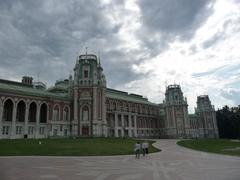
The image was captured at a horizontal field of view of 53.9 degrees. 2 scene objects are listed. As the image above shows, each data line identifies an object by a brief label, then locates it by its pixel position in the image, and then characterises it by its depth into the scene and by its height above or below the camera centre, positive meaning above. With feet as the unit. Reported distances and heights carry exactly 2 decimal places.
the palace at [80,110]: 241.76 +30.39
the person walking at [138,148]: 98.71 -5.97
